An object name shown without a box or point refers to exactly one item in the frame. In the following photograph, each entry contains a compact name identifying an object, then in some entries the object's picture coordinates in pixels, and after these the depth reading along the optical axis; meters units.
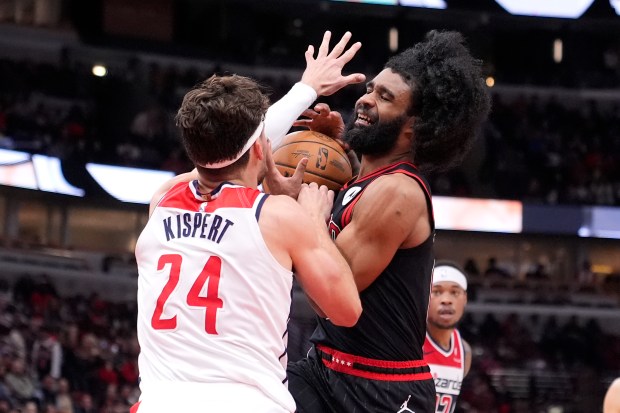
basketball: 4.39
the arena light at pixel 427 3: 24.38
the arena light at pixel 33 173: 19.44
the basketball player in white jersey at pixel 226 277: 3.22
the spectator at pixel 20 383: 13.93
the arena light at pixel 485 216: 22.31
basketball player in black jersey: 3.96
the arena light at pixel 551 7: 24.20
